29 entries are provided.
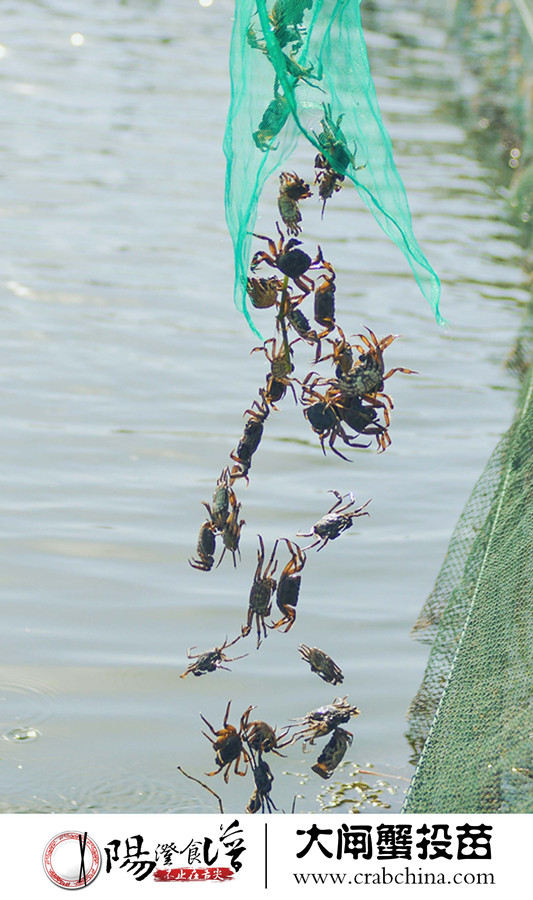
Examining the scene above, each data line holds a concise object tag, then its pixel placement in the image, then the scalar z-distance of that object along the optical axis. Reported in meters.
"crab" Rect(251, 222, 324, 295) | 5.24
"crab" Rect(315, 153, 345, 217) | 5.39
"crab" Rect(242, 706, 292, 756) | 5.96
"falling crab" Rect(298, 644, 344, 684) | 6.16
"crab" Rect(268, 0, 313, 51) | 5.42
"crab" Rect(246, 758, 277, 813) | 6.10
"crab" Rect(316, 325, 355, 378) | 5.29
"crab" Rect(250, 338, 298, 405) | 5.29
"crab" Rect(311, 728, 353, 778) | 6.32
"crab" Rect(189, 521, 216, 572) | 5.82
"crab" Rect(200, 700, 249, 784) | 5.98
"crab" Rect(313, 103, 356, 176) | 5.43
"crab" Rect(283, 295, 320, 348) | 5.27
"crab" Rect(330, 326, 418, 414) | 5.25
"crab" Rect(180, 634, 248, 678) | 5.98
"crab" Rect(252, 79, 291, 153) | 5.50
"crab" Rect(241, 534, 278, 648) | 5.67
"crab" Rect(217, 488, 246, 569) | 5.59
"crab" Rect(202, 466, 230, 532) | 5.59
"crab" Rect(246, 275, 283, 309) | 5.34
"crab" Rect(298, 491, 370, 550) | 5.70
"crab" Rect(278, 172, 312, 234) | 5.28
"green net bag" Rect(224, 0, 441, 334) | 5.49
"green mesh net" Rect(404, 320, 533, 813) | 6.62
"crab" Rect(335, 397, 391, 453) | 5.34
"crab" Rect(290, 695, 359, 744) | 6.24
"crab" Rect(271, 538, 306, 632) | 5.70
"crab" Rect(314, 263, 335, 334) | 5.25
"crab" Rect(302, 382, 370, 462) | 5.31
